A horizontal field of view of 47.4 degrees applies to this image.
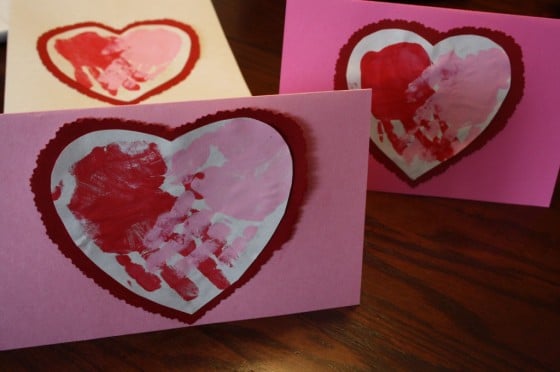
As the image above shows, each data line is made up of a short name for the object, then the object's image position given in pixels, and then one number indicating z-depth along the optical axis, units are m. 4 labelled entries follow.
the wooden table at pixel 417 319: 0.51
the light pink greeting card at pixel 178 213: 0.47
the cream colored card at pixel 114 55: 0.66
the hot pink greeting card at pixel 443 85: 0.59
